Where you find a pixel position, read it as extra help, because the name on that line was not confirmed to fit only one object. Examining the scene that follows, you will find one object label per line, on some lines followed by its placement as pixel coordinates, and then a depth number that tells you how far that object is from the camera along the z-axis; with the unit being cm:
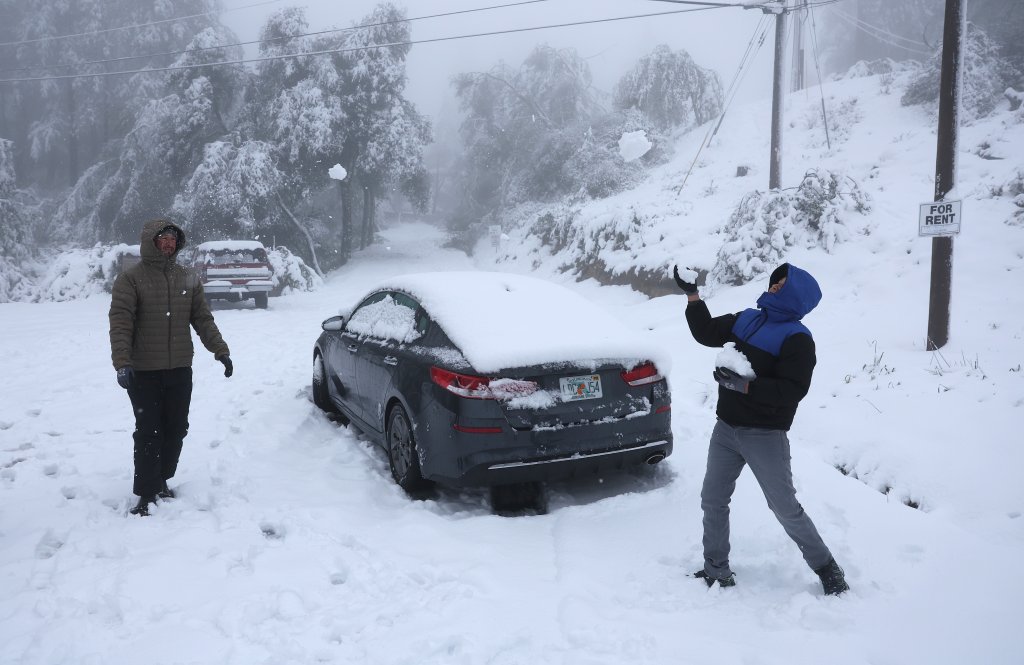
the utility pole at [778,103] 1486
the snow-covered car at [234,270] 1570
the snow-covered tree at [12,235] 2006
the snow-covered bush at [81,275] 1986
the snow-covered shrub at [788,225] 1092
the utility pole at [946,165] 682
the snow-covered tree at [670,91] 2891
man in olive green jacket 417
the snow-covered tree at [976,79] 1647
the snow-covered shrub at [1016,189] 1022
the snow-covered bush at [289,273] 2108
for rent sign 655
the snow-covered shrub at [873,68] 2602
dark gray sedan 400
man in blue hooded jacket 304
